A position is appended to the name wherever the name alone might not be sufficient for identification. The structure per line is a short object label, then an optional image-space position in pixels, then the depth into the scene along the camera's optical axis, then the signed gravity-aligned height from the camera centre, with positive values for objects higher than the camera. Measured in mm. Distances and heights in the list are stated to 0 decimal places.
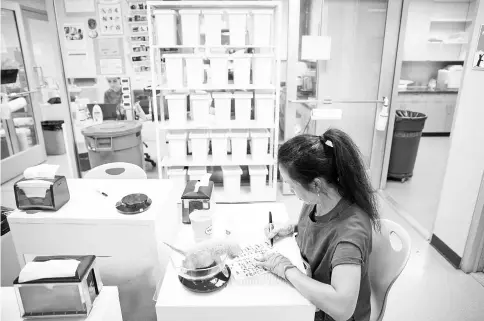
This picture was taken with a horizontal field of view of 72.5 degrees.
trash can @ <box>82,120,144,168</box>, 3500 -838
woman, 1085 -564
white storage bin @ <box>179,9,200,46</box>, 2973 +309
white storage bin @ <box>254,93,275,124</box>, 3230 -447
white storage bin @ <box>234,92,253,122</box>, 3203 -416
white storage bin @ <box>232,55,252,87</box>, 3080 -72
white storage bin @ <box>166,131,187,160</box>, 3305 -802
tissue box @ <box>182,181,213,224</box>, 1653 -678
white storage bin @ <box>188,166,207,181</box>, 3377 -1097
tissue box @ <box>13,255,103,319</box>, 1098 -766
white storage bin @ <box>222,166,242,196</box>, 3385 -1169
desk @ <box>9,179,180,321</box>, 1640 -813
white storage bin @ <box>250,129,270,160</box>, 3324 -803
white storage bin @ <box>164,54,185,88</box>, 3053 -78
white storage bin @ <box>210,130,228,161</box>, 3285 -799
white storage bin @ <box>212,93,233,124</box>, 3217 -424
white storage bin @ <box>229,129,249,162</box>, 3303 -795
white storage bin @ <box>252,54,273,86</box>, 3111 -73
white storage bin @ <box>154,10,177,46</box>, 2969 +301
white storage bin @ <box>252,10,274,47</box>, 2988 +301
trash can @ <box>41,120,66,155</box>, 5023 -1104
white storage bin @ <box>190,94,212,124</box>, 3195 -428
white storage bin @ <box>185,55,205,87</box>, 3061 -79
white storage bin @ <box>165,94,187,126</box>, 3178 -438
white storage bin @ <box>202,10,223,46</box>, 2967 +300
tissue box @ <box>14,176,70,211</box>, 1633 -635
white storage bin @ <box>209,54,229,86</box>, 3064 -71
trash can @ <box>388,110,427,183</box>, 3770 -937
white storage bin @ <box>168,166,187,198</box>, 3365 -1102
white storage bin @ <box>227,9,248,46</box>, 2979 +308
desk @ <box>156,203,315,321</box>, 1113 -786
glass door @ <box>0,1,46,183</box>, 4086 -461
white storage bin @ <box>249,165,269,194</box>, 3406 -1168
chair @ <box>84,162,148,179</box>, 2300 -751
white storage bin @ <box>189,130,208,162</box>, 3277 -800
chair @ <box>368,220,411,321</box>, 1280 -782
